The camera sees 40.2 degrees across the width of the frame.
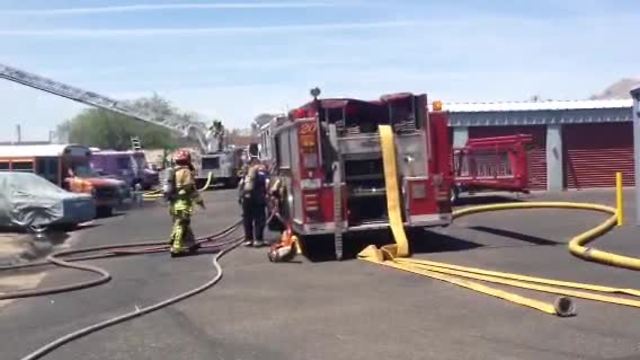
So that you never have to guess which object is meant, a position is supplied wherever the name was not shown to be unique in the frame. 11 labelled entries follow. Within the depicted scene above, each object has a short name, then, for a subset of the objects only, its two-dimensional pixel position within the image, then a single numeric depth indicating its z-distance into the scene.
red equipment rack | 24.02
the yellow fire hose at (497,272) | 8.77
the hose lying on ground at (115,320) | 7.42
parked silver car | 21.94
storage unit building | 33.66
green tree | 103.50
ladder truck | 45.97
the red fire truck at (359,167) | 13.46
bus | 26.89
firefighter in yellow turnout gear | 14.69
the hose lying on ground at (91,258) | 10.95
